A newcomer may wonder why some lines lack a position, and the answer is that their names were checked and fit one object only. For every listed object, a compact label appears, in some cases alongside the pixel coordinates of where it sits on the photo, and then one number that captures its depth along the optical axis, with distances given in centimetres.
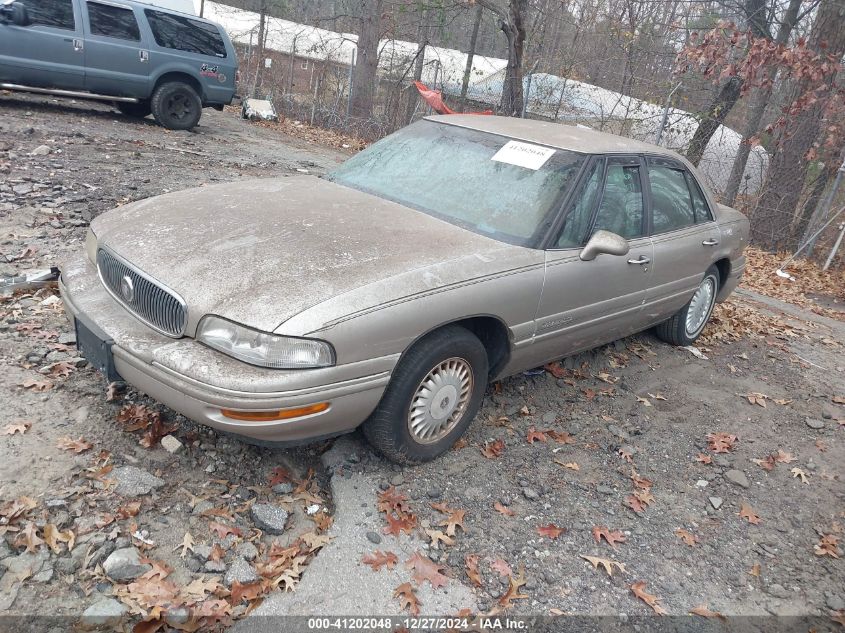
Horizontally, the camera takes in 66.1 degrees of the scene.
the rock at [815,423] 464
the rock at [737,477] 379
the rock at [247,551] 267
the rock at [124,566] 246
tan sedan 268
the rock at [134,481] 287
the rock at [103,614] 224
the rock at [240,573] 254
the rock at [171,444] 318
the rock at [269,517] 284
